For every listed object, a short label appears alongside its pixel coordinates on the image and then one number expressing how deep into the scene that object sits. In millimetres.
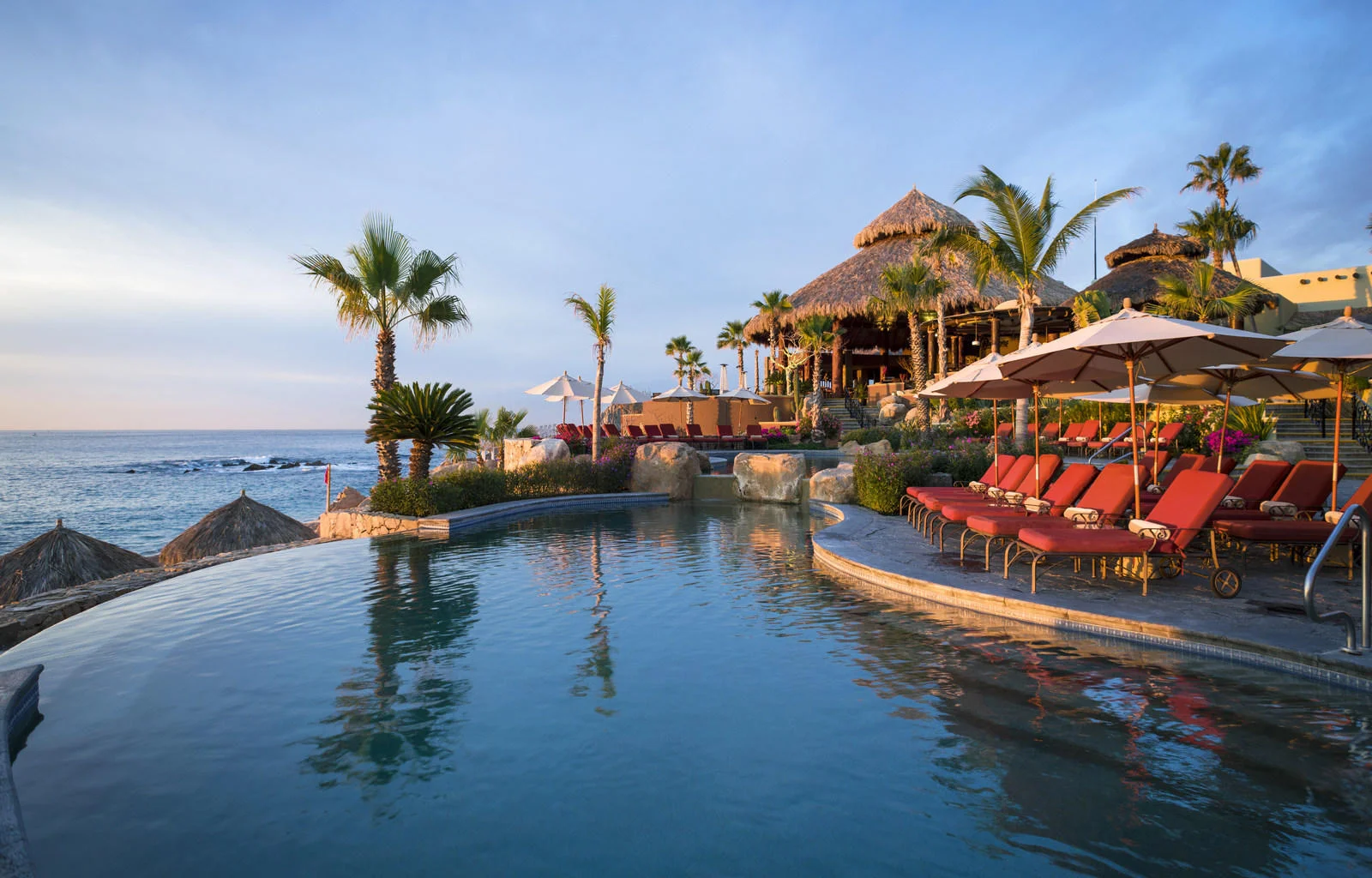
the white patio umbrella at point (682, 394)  26422
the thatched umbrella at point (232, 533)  11750
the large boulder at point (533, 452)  17344
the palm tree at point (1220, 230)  36656
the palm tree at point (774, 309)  33000
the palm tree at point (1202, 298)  25250
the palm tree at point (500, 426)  21672
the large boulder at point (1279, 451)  14094
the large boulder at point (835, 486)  13062
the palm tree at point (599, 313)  18891
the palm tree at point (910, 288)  25047
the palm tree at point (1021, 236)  15555
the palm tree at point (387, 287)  14703
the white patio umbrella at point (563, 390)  24609
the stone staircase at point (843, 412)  28234
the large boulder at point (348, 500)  17453
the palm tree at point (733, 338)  46475
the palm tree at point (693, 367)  50188
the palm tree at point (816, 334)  29283
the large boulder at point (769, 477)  14953
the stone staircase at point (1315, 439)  14605
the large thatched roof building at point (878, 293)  31047
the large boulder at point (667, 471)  16250
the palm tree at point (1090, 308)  24734
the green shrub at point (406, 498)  11984
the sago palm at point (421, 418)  12266
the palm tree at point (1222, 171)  39156
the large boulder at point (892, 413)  26734
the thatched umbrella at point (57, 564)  9102
